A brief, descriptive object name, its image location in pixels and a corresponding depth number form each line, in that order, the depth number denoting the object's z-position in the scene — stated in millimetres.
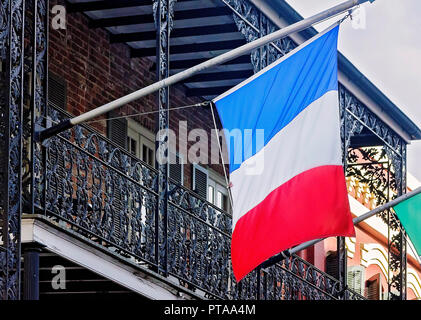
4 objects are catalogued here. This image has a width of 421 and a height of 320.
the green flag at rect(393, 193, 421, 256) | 20922
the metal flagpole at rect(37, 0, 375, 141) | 14578
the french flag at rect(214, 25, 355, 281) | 14648
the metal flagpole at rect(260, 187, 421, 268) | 19047
